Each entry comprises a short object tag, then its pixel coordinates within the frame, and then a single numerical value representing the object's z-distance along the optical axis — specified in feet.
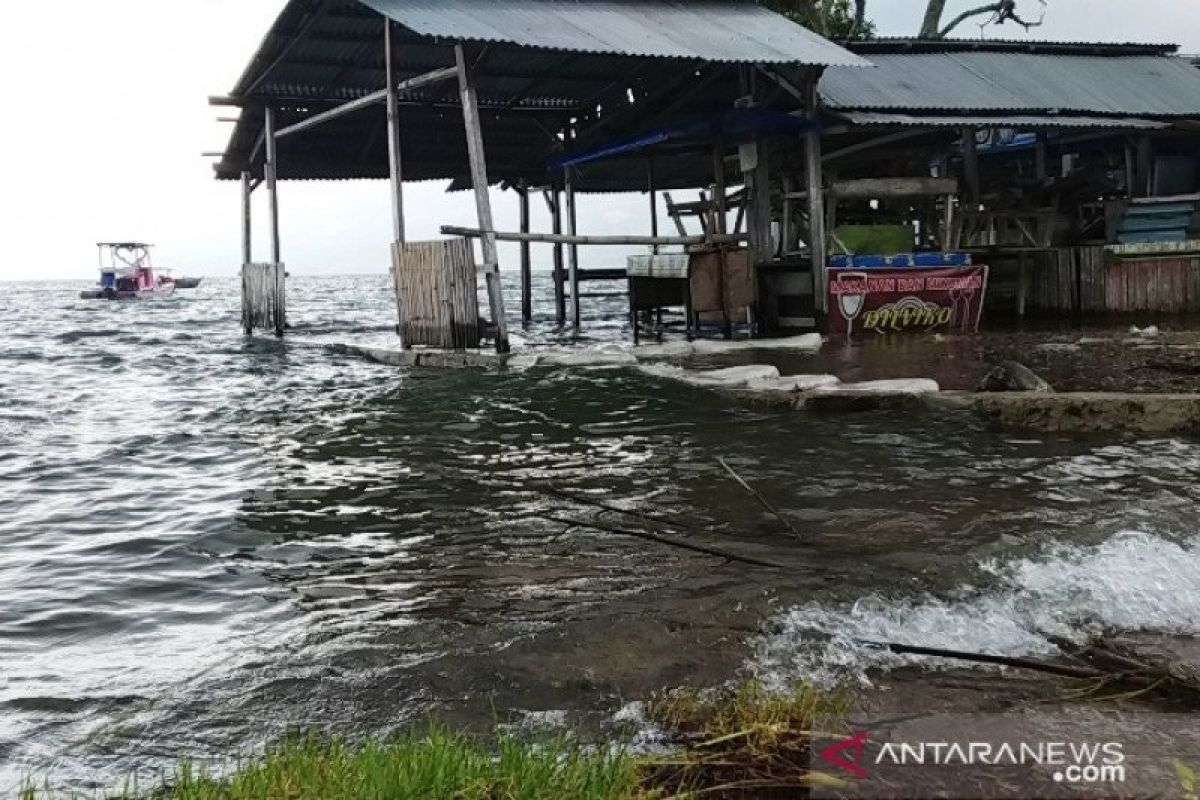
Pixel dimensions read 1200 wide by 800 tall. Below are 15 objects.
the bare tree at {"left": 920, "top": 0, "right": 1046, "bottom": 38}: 98.27
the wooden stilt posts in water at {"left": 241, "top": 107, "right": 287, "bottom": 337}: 65.05
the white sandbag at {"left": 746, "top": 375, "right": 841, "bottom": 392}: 32.48
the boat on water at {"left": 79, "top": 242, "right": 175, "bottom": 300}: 165.52
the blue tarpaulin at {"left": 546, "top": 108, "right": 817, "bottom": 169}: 49.88
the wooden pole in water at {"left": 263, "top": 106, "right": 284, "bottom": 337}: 60.59
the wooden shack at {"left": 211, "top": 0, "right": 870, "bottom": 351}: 45.03
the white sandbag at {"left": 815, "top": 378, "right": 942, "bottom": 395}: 30.91
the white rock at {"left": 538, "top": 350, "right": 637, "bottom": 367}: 45.14
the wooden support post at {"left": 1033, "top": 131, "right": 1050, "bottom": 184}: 65.46
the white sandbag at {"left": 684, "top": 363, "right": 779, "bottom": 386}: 35.80
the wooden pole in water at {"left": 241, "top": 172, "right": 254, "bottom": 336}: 72.23
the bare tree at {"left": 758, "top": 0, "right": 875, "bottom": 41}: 84.07
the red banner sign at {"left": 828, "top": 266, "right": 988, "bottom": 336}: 51.03
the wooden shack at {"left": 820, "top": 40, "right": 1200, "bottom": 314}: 55.88
